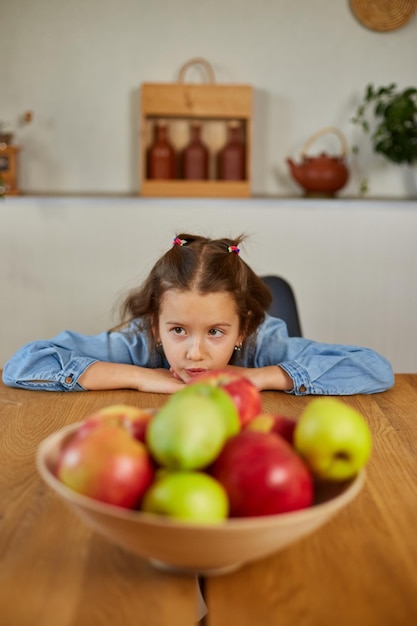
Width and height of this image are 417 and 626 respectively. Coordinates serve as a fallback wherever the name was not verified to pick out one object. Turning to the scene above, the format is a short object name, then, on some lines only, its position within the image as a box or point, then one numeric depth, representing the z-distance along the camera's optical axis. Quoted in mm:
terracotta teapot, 3467
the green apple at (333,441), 852
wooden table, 813
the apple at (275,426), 928
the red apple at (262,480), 806
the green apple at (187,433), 798
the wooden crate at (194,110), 3453
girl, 1646
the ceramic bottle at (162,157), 3492
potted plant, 3408
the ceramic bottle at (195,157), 3533
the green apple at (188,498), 768
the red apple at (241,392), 935
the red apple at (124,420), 890
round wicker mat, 3547
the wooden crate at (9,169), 3465
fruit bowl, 761
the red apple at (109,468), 805
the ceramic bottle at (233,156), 3531
